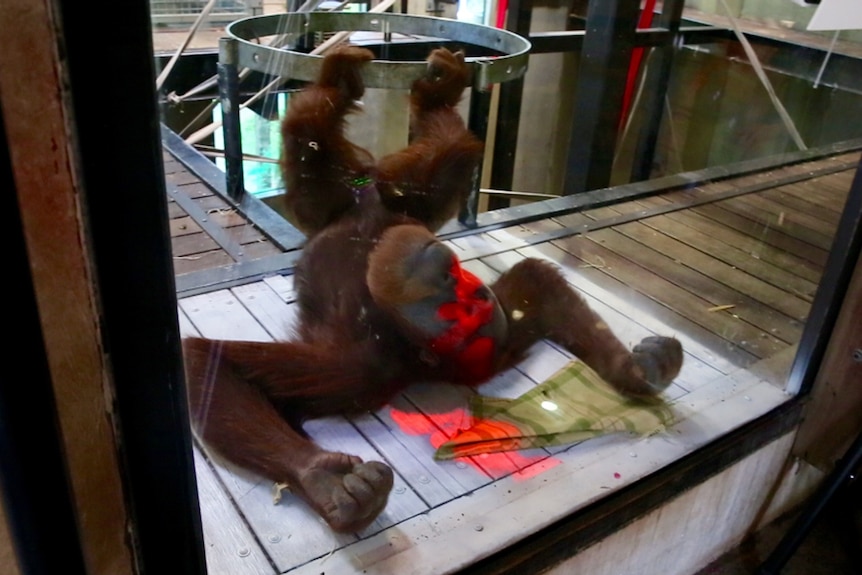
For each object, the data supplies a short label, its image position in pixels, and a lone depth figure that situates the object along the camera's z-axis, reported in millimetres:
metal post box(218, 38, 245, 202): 831
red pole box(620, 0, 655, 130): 1912
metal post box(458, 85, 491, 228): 1311
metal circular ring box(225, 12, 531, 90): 898
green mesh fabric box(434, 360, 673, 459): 1019
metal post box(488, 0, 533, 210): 1451
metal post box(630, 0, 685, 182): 1872
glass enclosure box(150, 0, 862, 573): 827
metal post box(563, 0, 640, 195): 1835
